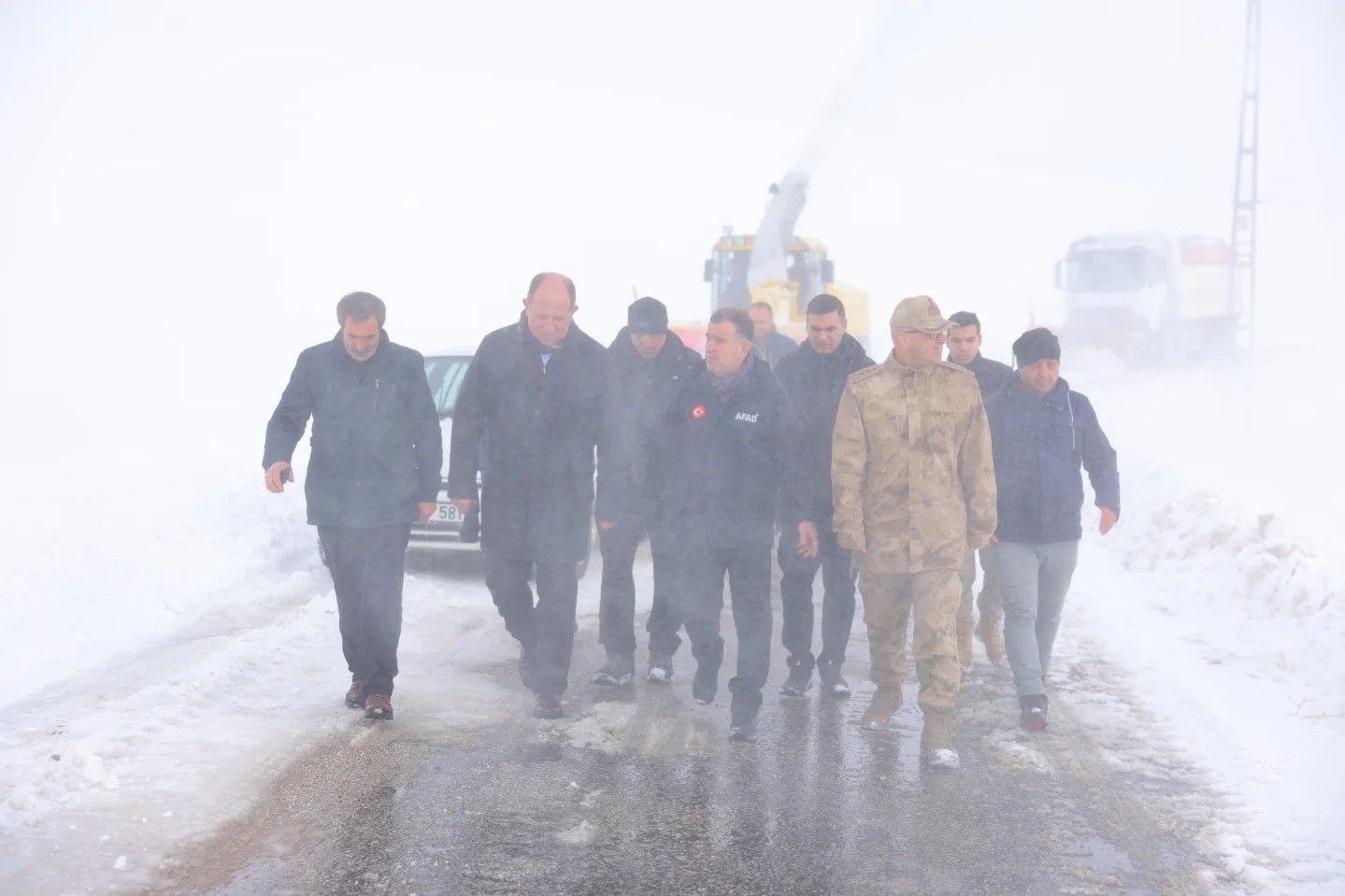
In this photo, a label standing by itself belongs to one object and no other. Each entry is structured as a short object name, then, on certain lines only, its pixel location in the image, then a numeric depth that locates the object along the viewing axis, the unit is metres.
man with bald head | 6.27
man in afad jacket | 6.08
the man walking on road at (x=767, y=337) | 9.51
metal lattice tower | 27.69
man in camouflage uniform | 5.72
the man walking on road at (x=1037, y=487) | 6.39
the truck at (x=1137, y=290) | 35.25
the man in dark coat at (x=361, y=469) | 6.14
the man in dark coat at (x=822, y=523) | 6.62
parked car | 9.86
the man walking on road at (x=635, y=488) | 6.63
